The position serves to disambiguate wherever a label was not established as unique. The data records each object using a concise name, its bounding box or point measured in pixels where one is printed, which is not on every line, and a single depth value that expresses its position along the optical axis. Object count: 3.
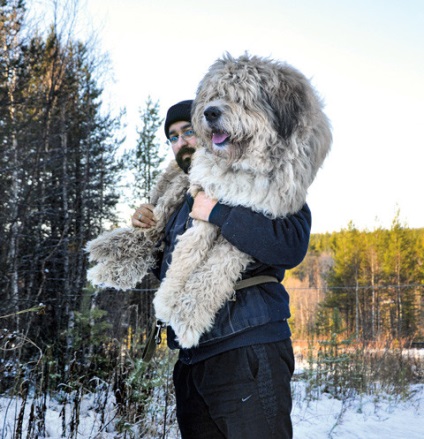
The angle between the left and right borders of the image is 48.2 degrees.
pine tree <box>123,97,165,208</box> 20.00
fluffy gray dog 1.96
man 1.88
